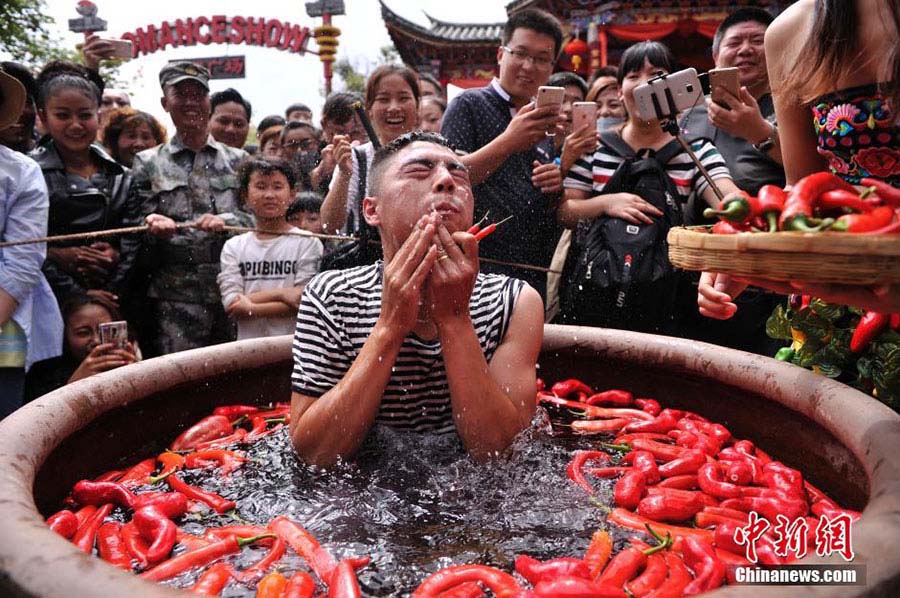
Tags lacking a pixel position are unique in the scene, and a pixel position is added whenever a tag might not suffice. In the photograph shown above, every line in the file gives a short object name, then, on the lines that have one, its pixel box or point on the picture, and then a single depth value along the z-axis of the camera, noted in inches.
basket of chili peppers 46.3
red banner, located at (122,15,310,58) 876.6
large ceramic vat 47.9
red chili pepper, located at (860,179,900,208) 54.6
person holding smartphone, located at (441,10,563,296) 144.8
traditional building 499.5
